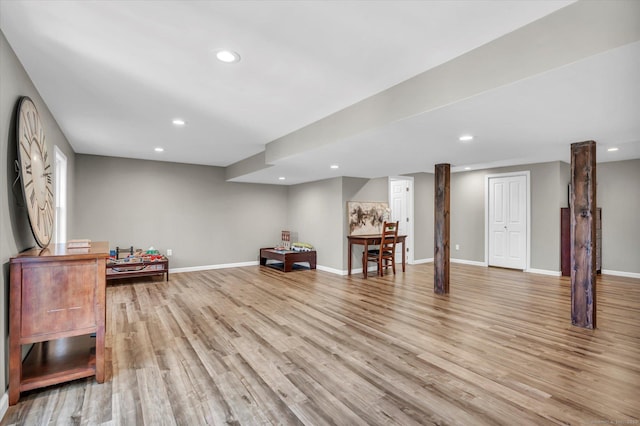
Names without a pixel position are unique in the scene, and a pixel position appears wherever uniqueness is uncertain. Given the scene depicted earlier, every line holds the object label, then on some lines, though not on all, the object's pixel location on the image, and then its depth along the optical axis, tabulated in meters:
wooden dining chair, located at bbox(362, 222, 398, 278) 6.16
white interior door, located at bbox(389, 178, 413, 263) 7.54
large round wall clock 2.15
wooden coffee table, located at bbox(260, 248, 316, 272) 6.68
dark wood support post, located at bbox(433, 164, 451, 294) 4.81
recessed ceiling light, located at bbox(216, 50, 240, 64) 2.17
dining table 6.13
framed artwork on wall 6.59
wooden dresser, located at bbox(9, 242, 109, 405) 1.98
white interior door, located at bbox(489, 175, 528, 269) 6.54
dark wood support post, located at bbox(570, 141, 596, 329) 3.32
